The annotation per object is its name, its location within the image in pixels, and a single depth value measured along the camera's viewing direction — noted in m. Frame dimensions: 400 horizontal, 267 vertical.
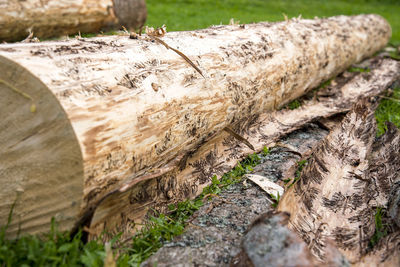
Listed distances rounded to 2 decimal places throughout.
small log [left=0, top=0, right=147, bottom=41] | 1.93
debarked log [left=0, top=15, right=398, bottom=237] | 1.14
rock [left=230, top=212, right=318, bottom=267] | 1.09
